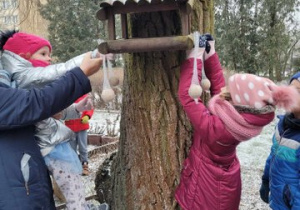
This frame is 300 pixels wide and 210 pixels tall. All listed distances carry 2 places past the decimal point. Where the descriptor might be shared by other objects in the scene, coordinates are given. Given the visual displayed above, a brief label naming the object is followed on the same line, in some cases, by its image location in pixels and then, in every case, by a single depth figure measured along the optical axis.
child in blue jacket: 1.82
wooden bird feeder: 1.41
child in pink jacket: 1.46
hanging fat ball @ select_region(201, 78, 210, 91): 1.61
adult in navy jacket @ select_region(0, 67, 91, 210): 1.34
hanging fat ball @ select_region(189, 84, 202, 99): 1.45
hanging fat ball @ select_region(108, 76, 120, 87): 1.62
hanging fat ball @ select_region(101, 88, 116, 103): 1.51
